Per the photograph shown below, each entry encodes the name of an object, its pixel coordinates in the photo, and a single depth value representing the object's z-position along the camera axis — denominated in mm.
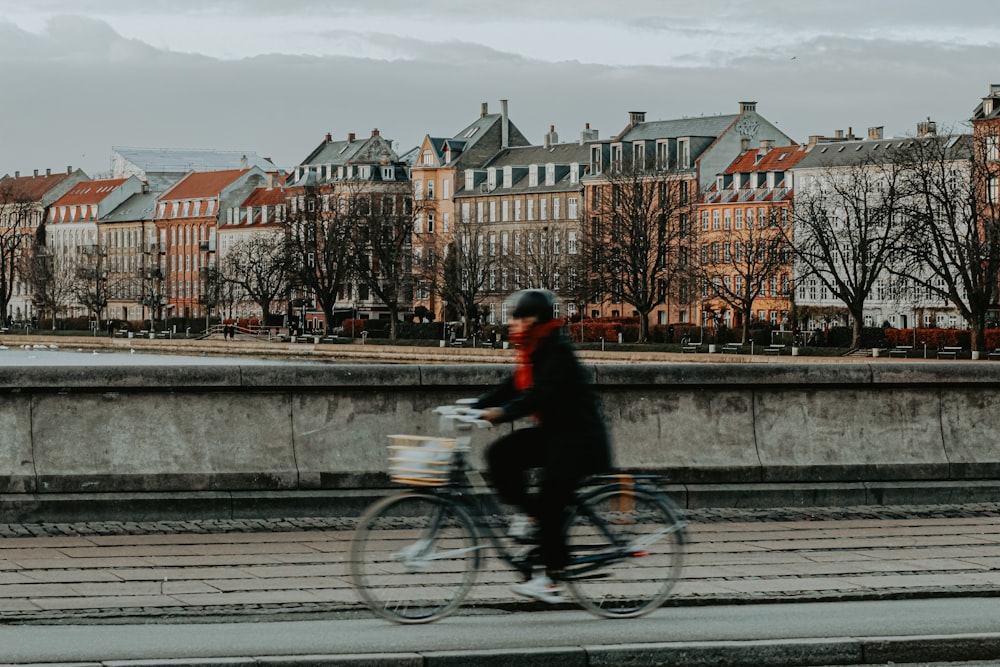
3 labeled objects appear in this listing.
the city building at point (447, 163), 141375
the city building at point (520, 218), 119438
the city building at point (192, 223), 161500
